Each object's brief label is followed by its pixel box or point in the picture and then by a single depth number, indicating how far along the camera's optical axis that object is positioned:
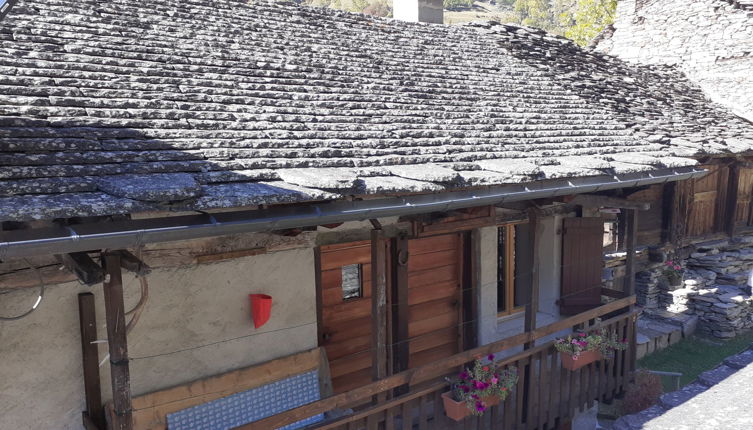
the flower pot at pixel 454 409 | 5.15
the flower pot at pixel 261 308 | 4.86
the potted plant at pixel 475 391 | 5.17
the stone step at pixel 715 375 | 7.39
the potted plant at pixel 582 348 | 6.09
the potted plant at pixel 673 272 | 10.58
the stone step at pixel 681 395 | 6.81
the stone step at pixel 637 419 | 6.36
